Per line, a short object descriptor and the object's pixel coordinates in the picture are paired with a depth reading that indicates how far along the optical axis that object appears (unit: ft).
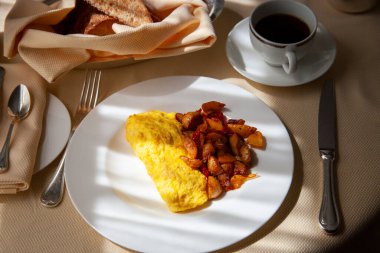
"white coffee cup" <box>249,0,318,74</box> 3.44
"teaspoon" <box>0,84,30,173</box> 3.32
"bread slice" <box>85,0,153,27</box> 3.69
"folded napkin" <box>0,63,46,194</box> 2.98
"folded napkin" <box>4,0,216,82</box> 3.44
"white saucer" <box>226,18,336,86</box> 3.60
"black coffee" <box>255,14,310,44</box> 3.61
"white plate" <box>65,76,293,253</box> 2.70
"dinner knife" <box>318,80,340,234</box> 2.77
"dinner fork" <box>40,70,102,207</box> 2.99
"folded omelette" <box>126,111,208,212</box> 2.86
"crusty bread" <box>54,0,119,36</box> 3.67
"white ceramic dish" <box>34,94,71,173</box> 3.16
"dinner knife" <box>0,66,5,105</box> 3.53
